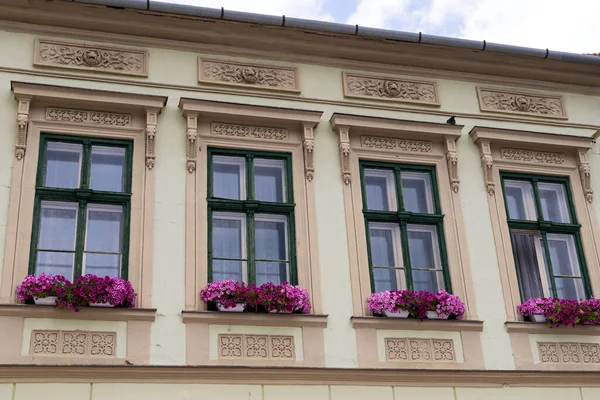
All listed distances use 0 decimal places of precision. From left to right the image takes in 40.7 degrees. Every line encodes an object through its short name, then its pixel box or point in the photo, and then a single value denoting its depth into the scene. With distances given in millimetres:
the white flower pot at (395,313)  10117
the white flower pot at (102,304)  9195
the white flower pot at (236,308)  9584
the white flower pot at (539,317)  10641
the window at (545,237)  11195
